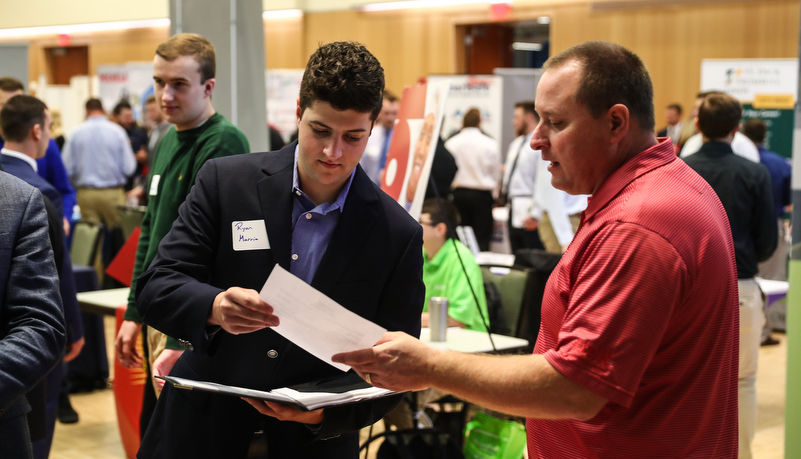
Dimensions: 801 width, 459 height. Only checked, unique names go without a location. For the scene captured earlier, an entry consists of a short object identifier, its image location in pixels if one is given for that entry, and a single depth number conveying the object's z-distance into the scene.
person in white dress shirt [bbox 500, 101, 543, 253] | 7.50
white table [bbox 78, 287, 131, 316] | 4.06
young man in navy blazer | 1.62
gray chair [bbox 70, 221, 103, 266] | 5.77
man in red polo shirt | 1.27
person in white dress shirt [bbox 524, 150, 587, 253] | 6.63
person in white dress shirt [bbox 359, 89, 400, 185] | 7.82
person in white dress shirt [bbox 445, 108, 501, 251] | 8.50
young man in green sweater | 2.63
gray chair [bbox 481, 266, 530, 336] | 4.09
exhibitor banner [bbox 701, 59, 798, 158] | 8.44
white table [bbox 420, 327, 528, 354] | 3.37
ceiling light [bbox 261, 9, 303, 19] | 13.28
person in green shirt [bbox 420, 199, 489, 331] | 3.84
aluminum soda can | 3.39
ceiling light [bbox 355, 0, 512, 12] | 11.98
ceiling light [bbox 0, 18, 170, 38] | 14.70
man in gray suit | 1.55
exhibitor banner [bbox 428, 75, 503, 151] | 10.04
